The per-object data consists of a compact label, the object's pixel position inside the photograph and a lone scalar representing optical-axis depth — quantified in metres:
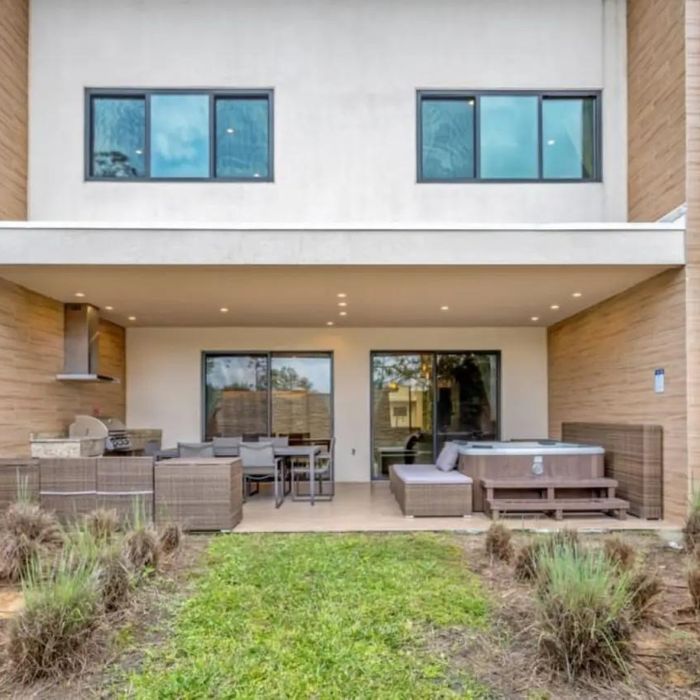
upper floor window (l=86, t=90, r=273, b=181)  8.24
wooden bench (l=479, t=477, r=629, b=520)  7.22
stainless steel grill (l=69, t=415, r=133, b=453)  8.35
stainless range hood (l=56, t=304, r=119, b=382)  8.22
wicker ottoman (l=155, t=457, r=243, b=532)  6.50
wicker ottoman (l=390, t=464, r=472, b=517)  7.29
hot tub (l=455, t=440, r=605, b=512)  7.62
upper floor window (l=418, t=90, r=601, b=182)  8.34
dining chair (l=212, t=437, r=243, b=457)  8.98
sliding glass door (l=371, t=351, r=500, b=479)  11.06
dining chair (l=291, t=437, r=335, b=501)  8.94
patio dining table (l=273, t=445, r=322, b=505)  8.40
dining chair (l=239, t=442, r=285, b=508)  8.46
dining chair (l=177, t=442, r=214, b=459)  8.30
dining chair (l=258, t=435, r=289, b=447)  9.49
